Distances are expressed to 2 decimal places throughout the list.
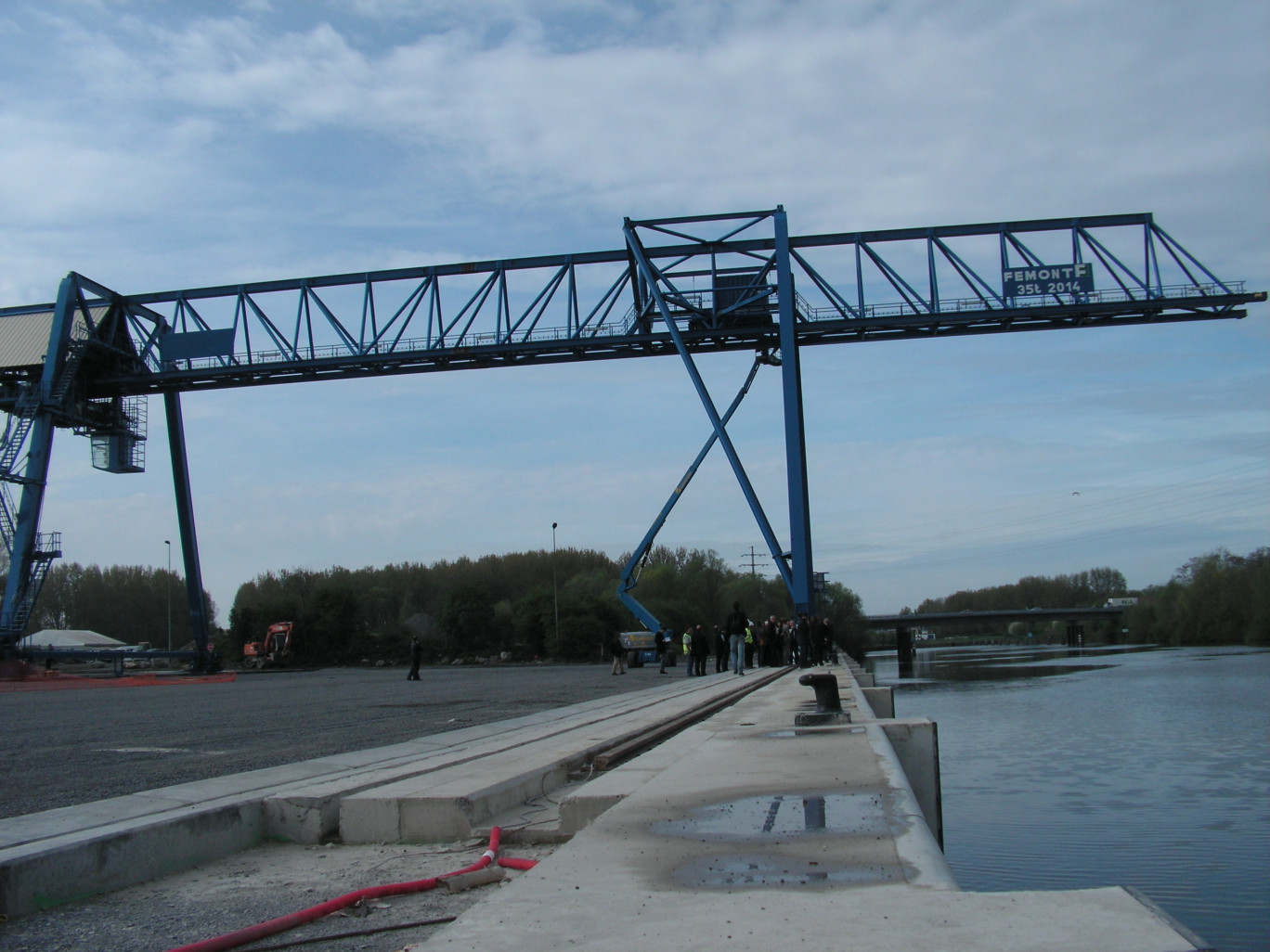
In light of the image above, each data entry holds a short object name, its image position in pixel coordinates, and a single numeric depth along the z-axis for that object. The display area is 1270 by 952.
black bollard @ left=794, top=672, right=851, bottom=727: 8.45
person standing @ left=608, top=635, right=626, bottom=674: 29.20
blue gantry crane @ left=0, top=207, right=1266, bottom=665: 30.00
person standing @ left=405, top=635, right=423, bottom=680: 27.98
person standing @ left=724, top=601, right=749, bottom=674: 24.08
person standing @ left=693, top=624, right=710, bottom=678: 26.95
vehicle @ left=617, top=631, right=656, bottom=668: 40.29
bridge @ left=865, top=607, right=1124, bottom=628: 91.00
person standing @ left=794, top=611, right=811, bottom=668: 24.23
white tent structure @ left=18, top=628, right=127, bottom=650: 70.62
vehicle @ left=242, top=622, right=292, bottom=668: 58.03
